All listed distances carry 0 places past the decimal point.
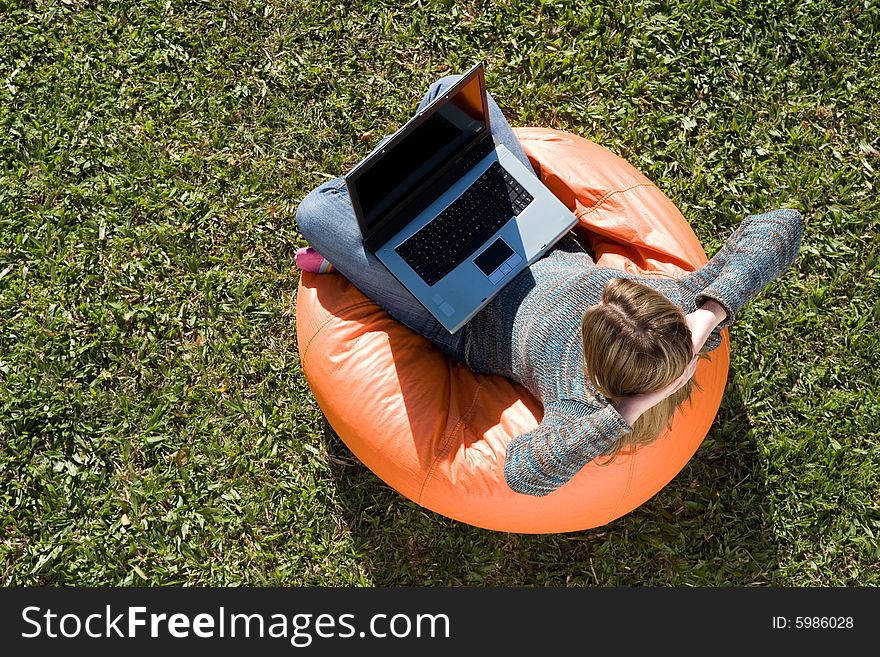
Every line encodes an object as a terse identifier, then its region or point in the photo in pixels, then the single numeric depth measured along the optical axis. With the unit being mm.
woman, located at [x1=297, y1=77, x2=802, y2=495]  2154
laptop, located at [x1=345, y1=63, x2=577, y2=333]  2770
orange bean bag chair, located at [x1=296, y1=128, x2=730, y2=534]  2816
